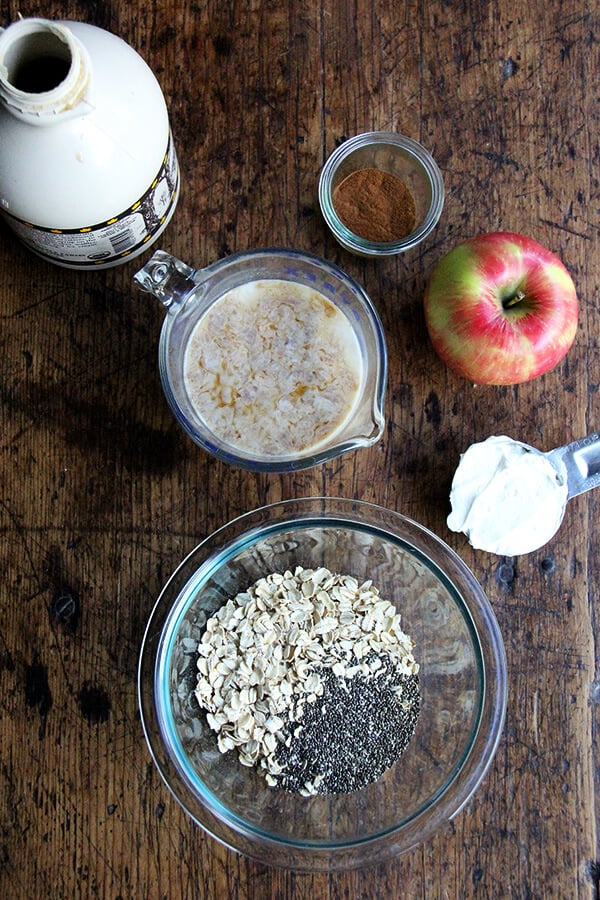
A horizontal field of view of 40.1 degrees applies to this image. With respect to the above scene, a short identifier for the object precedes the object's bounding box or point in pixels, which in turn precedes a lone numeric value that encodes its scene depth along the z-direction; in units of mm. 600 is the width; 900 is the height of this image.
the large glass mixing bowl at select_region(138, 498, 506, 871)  960
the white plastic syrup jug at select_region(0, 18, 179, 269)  744
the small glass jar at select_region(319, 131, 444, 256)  1000
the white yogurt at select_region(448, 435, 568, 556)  998
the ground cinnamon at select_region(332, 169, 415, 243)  1012
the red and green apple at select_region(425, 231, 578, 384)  935
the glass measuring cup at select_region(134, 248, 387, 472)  923
